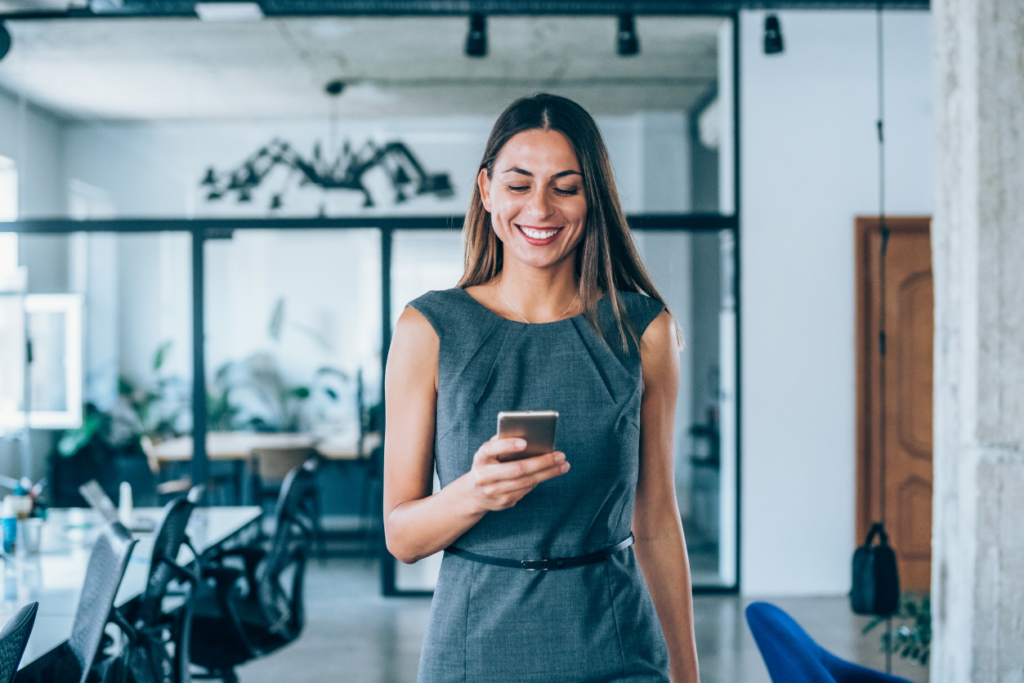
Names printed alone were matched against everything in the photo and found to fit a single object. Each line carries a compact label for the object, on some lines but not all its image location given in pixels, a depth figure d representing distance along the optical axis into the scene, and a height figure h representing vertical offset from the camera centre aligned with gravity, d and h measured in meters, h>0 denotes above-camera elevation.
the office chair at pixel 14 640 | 1.17 -0.49
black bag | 2.79 -0.91
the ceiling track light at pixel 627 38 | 4.27 +1.75
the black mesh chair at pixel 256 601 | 2.46 -0.94
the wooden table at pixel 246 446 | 5.01 -0.73
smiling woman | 0.99 -0.13
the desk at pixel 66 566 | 1.96 -0.78
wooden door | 4.51 -0.28
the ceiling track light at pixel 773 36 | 4.25 +1.75
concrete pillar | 1.90 -0.02
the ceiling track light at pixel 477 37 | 4.21 +1.72
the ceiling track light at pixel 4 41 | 4.62 +1.86
